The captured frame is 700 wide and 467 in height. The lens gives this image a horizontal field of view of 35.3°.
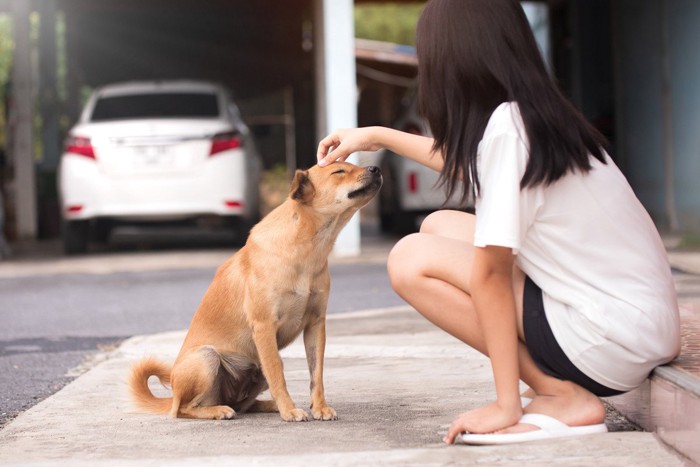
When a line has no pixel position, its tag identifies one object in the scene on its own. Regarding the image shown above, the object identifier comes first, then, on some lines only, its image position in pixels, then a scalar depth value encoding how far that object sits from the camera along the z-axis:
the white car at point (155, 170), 10.89
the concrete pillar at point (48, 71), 17.41
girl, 3.19
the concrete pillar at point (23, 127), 15.58
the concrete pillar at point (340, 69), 10.82
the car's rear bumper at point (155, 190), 10.91
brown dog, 3.89
